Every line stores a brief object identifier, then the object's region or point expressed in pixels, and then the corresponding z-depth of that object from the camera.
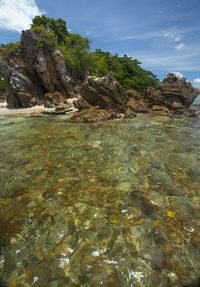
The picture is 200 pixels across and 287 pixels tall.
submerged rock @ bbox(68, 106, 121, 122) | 14.93
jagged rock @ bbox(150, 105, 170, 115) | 20.60
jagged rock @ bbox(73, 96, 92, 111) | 19.09
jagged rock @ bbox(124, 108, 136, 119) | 16.53
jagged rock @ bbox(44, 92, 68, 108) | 28.48
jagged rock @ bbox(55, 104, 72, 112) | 22.30
